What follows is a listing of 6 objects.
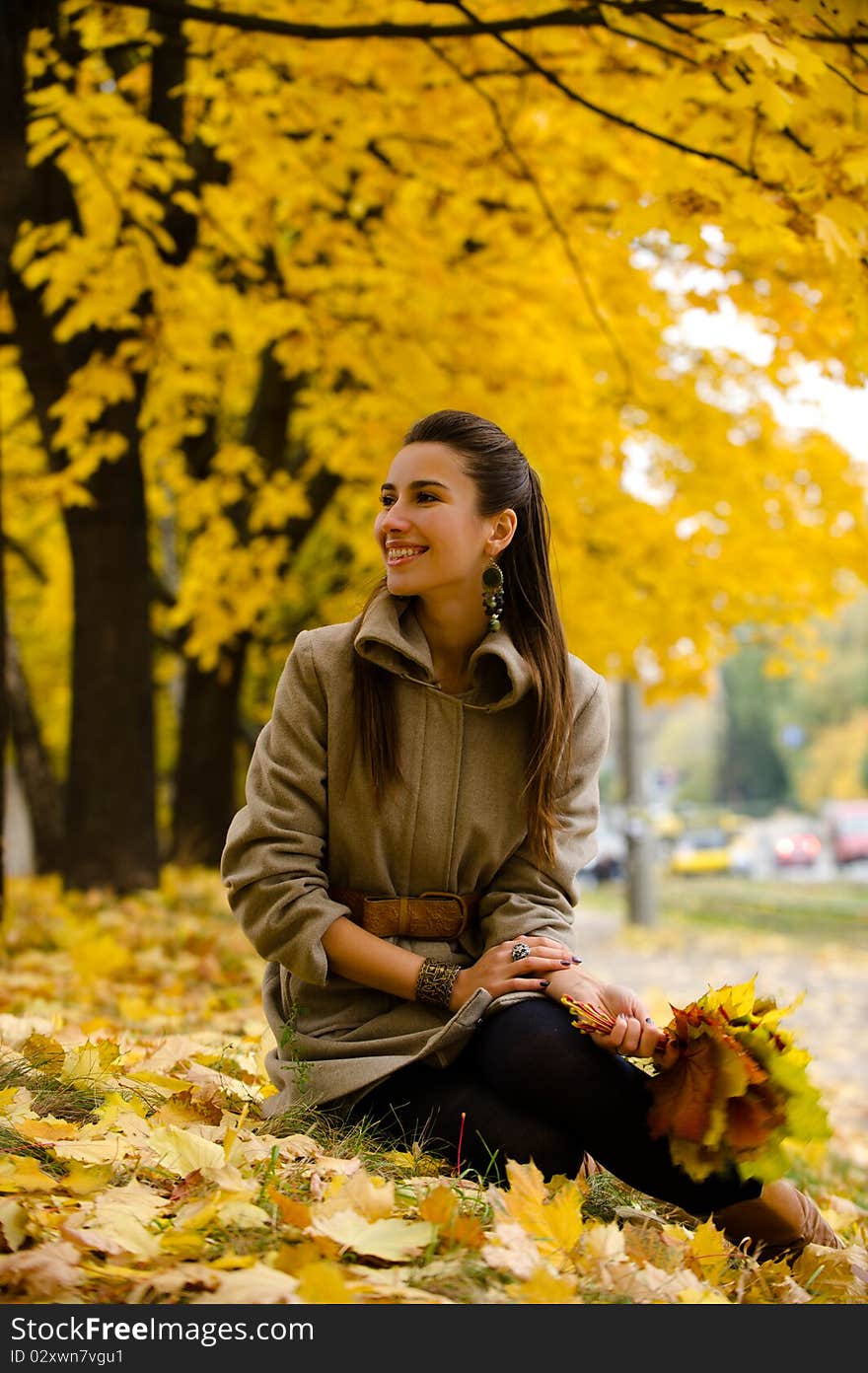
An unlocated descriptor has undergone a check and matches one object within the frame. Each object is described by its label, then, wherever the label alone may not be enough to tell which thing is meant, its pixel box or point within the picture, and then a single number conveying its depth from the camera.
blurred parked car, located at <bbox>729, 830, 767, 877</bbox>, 36.84
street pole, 16.55
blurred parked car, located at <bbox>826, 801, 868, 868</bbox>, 38.84
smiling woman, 2.75
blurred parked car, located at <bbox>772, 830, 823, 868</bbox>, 41.19
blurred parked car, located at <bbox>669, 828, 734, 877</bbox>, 37.31
